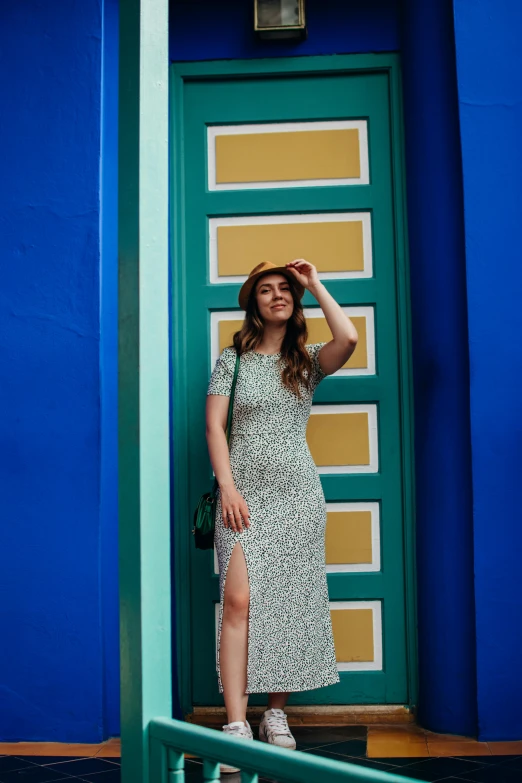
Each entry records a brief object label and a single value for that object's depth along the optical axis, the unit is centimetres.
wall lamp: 391
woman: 332
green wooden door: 390
